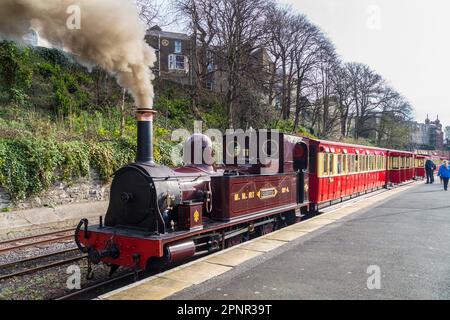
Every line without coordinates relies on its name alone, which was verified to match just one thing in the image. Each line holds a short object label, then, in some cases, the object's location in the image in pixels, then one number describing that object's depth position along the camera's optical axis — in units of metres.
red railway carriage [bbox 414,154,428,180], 33.63
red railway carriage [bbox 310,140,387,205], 11.77
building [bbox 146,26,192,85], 35.64
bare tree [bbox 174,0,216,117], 21.89
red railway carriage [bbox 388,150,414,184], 24.56
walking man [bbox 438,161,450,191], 18.80
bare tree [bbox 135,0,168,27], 16.66
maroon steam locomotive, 5.61
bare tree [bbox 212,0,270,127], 22.89
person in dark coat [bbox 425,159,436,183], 25.48
